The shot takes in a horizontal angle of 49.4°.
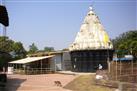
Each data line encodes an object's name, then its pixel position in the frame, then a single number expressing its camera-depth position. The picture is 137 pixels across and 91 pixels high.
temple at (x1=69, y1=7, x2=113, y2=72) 20.02
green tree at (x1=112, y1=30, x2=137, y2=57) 24.49
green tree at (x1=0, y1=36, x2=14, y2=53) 29.10
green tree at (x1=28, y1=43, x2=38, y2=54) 38.12
